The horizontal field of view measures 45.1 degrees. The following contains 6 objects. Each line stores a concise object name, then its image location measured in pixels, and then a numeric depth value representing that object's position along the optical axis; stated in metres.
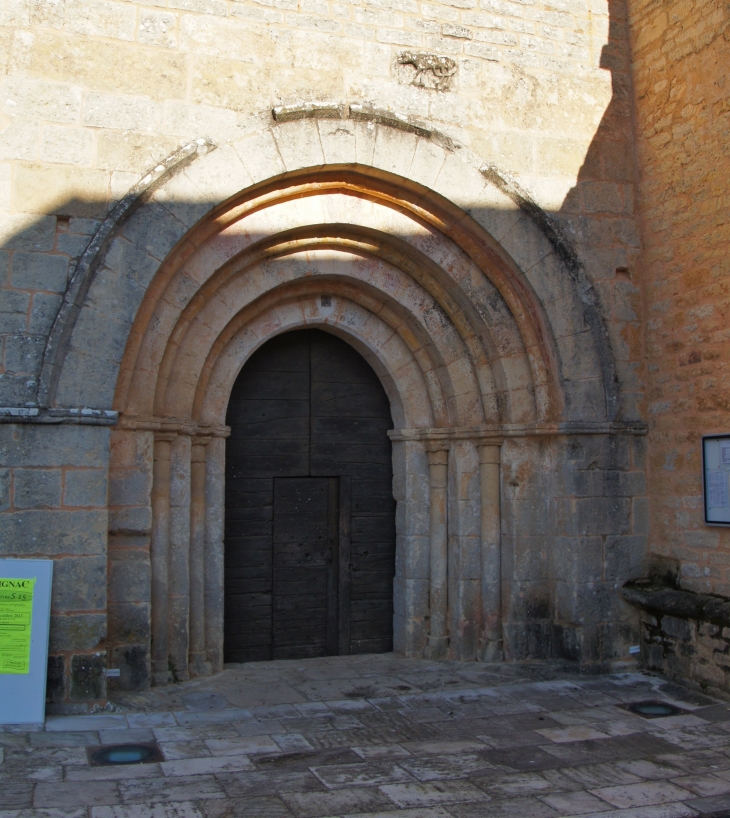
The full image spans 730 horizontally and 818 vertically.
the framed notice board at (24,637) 4.47
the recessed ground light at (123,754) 4.01
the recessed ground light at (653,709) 4.95
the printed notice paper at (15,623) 4.49
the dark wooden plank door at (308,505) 6.06
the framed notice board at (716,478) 5.37
